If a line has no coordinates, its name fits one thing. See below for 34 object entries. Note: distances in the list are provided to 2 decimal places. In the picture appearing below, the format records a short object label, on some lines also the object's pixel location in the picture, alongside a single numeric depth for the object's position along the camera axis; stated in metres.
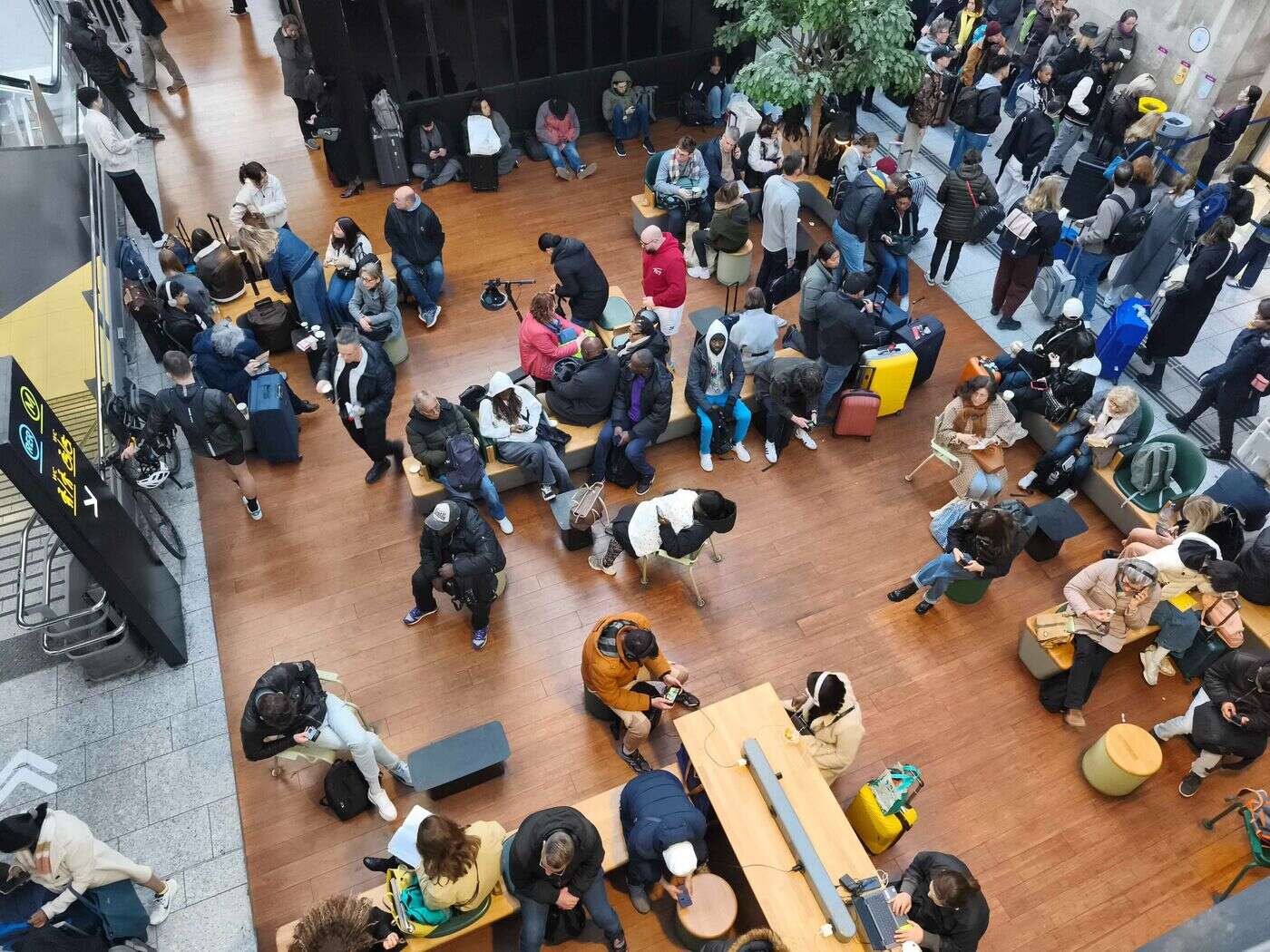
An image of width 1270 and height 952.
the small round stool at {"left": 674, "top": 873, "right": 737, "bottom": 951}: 5.05
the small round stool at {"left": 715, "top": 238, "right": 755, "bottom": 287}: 9.54
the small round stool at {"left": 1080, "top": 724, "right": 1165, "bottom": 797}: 5.72
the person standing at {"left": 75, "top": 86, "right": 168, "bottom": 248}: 9.20
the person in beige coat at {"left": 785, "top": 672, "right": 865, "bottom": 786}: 5.14
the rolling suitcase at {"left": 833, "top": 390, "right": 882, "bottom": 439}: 7.99
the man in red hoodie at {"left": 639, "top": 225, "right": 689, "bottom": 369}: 8.03
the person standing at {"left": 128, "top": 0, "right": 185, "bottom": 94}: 12.12
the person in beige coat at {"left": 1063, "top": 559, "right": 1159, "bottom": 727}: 5.83
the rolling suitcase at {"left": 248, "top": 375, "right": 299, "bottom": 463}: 7.55
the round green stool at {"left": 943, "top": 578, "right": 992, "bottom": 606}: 6.82
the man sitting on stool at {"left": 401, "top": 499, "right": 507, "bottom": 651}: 6.02
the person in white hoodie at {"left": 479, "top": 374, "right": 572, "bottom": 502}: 7.28
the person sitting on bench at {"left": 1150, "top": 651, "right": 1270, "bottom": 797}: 5.41
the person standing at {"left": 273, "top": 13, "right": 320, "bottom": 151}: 10.53
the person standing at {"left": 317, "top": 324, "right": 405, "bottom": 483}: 7.00
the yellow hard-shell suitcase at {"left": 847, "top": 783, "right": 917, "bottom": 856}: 5.40
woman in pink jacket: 7.49
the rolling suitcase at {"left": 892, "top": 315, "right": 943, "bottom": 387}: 8.30
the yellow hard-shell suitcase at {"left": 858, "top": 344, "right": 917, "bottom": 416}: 8.06
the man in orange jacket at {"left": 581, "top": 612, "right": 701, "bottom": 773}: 5.36
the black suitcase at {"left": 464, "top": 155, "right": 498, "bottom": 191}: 11.06
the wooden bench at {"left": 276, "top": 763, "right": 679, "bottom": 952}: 4.97
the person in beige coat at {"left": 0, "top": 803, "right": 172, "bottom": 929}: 4.39
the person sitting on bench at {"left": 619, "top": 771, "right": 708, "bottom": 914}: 4.73
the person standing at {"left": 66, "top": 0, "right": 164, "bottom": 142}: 10.52
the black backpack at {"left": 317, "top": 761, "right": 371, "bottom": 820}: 5.63
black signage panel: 5.10
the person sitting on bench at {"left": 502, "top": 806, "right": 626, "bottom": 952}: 4.34
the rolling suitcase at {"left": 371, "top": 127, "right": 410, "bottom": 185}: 10.81
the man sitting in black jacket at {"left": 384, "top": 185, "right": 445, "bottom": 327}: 8.76
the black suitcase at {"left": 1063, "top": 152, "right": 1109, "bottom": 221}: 10.19
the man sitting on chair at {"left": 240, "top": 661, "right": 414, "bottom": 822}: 4.95
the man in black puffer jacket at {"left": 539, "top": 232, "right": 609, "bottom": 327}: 8.05
